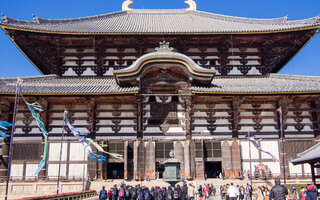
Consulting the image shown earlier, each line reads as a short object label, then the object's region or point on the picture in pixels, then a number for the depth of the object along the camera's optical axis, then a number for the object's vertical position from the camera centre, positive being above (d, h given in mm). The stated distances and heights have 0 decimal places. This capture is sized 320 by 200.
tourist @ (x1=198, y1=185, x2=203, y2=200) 20755 -2040
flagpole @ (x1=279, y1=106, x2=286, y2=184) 21930 +145
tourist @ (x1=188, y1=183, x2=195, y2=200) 17281 -1823
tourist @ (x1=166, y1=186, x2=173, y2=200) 16008 -1690
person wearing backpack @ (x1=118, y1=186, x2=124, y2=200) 17922 -1895
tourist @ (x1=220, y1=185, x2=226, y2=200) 20442 -2022
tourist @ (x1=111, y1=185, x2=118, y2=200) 18359 -1936
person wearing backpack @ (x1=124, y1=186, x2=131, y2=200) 18312 -1907
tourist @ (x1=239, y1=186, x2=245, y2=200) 19212 -1970
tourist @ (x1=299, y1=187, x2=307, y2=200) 13012 -1418
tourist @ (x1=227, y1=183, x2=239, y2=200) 16197 -1662
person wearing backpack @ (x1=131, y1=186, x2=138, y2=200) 18438 -1949
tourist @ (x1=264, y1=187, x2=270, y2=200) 16188 -1734
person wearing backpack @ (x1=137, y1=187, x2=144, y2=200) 17203 -1823
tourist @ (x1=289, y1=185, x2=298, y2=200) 19453 -2042
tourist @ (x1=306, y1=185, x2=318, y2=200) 10352 -1063
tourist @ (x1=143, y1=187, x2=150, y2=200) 16969 -1761
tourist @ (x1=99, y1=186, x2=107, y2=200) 17953 -1954
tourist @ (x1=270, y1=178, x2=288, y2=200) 10172 -1007
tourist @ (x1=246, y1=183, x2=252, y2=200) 19905 -1981
